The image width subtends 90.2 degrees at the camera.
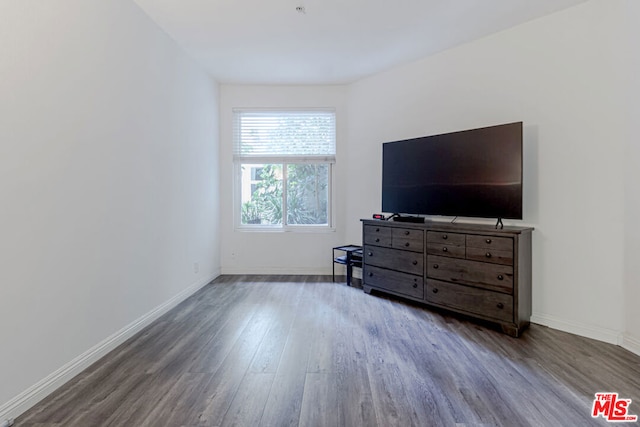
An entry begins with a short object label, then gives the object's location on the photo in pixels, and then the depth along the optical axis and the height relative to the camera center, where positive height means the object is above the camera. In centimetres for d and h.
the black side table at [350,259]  417 -64
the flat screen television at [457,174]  279 +38
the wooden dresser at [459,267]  267 -53
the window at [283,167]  473 +66
